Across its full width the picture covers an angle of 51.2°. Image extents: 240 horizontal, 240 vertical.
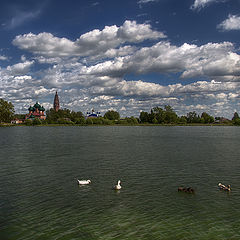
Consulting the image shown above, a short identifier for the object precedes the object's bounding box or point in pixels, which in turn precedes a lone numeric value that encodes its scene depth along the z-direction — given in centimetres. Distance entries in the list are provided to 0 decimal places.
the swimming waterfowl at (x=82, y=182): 2472
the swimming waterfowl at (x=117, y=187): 2300
